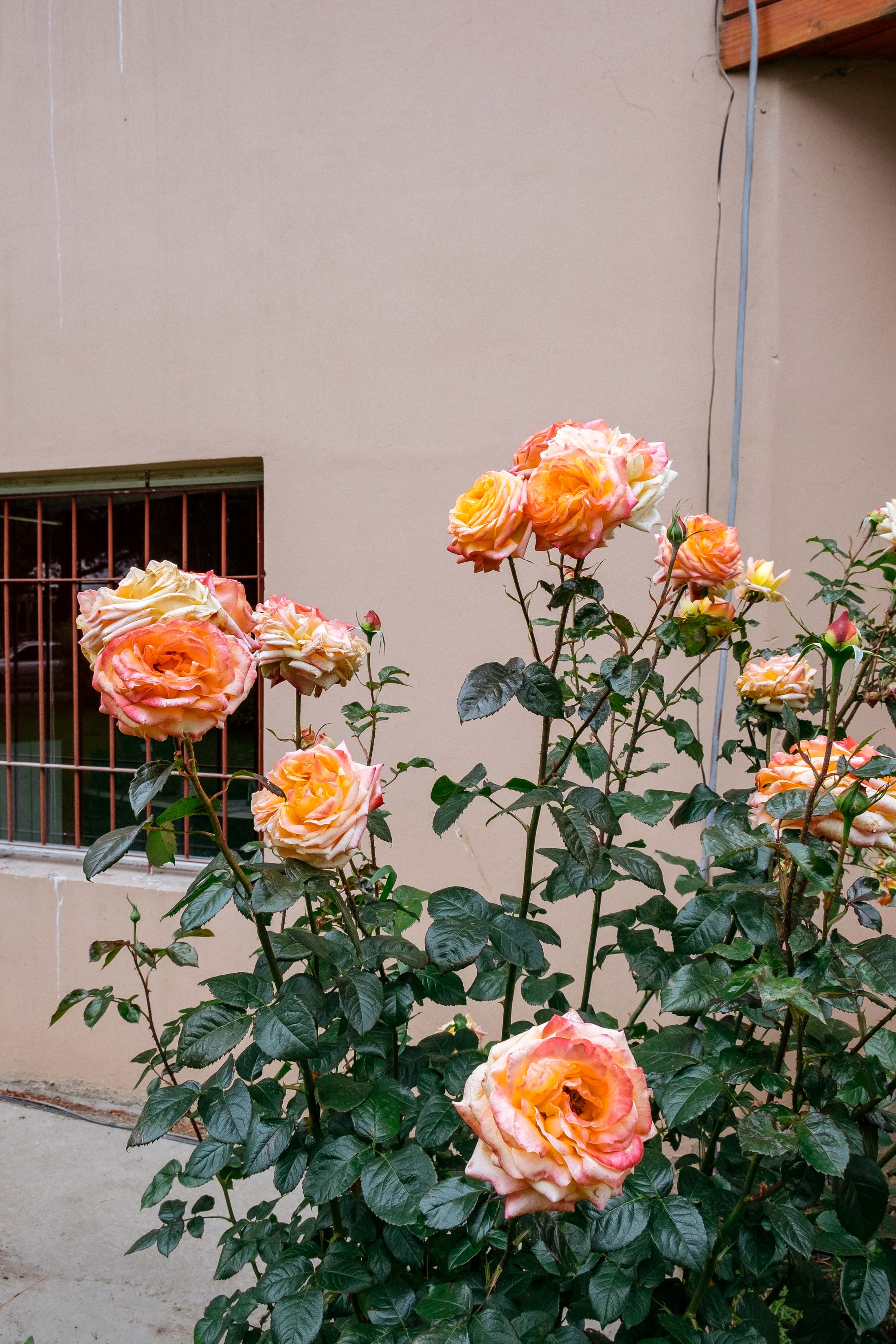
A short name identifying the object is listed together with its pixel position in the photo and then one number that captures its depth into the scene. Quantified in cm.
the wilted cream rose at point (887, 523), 135
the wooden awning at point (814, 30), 225
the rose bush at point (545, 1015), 92
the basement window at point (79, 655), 324
